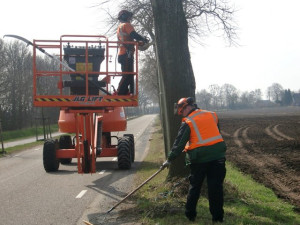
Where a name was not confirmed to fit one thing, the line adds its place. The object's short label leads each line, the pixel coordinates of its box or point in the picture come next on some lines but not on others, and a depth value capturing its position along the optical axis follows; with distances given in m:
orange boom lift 9.40
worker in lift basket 9.46
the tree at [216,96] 143.12
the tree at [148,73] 31.64
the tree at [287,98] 147.00
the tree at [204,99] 129.99
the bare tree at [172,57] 8.32
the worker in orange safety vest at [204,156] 6.03
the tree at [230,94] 144.49
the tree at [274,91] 165.66
